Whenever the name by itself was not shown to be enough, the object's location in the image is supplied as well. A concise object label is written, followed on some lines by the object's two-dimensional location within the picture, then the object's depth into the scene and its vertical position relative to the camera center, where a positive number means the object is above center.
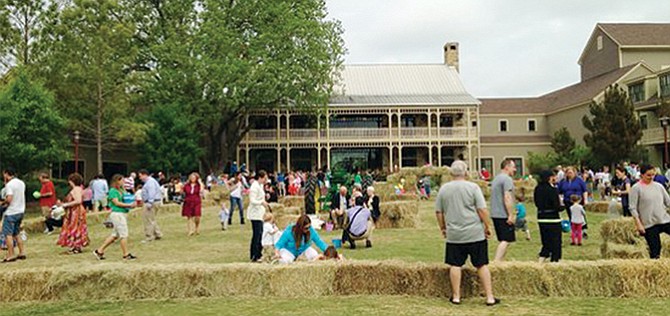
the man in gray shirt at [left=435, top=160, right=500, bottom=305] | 6.53 -0.60
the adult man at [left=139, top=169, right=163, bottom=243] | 13.36 -0.59
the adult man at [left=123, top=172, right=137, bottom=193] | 23.27 -0.24
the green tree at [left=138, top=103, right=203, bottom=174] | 34.84 +2.15
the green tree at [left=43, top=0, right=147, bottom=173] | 27.62 +5.12
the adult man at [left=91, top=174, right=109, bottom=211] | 19.45 -0.35
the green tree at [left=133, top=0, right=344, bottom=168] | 34.28 +7.09
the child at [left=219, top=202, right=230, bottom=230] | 16.30 -1.13
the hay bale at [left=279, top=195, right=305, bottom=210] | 21.55 -0.96
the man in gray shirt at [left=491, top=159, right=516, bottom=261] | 8.27 -0.49
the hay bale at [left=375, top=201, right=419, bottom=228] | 15.89 -1.13
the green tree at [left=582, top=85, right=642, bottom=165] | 33.53 +2.22
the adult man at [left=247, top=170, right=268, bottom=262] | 10.38 -0.73
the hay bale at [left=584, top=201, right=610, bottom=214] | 19.52 -1.21
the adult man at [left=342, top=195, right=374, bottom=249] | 11.90 -1.03
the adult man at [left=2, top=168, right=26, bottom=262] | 10.66 -0.55
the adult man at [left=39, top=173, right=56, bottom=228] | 13.79 -0.35
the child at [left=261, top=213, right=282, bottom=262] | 10.24 -1.04
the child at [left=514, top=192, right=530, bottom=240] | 13.05 -1.05
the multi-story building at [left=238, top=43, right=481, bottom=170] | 43.88 +3.46
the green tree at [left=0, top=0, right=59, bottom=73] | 29.02 +7.28
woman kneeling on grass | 8.77 -0.97
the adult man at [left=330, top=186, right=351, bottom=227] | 13.97 -0.80
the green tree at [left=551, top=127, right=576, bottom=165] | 39.72 +1.84
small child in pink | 11.82 -0.97
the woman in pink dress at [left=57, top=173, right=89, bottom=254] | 12.13 -1.02
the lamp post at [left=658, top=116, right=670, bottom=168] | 27.80 +2.16
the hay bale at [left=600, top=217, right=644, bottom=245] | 9.47 -0.98
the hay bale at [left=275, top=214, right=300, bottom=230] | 14.46 -1.09
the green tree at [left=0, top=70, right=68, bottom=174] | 23.31 +2.13
